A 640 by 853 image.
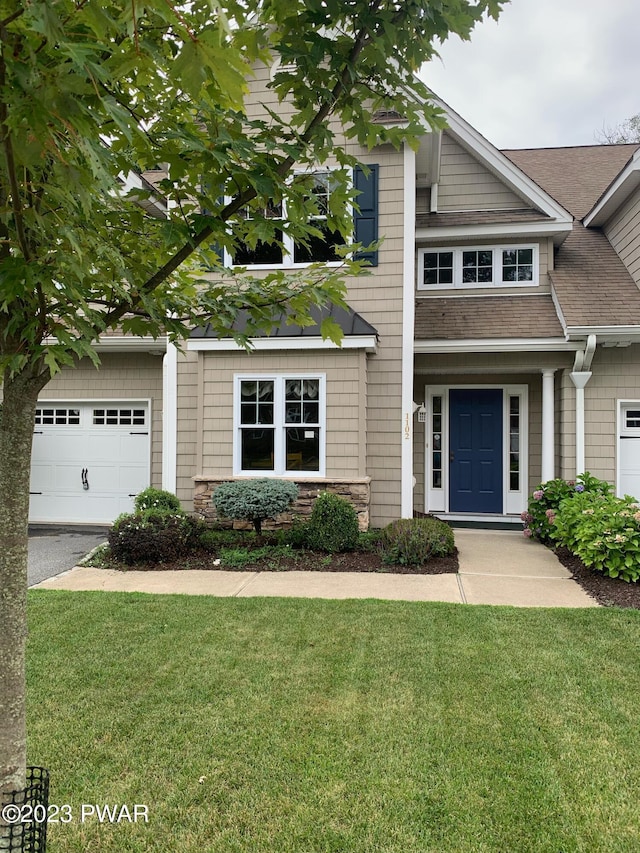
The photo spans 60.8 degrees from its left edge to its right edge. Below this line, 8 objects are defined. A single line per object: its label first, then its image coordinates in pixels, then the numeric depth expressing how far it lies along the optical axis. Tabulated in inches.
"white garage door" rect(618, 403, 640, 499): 324.8
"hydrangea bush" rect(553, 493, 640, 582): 223.8
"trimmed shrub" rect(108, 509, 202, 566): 266.4
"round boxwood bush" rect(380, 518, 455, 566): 262.2
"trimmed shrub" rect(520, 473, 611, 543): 298.5
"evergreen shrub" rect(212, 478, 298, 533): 276.8
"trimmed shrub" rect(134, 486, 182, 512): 301.3
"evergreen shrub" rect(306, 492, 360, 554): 277.1
